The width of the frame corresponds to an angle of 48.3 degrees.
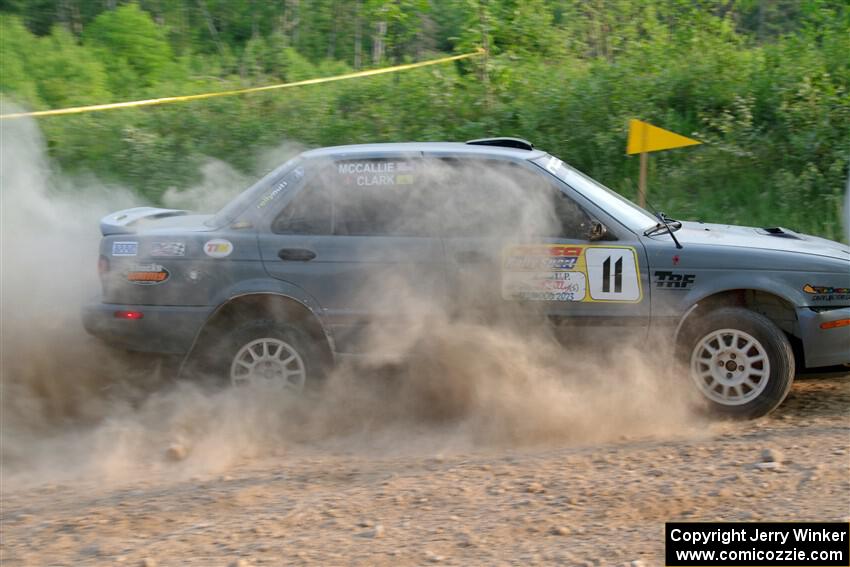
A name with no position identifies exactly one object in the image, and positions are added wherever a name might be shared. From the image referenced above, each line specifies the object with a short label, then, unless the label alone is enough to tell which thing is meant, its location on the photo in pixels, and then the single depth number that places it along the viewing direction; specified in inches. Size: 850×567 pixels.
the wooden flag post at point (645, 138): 316.8
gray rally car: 225.1
